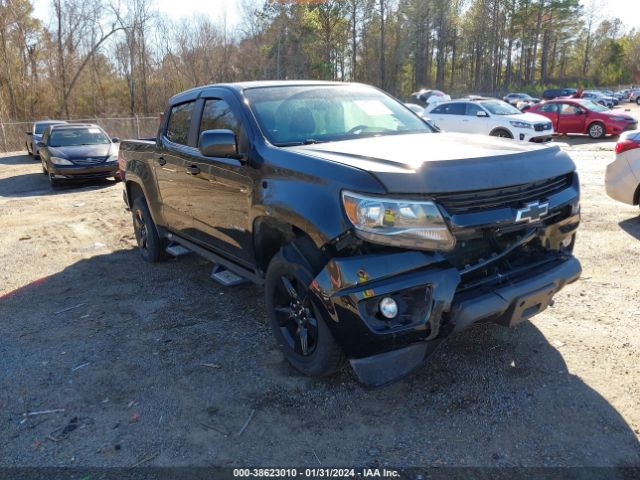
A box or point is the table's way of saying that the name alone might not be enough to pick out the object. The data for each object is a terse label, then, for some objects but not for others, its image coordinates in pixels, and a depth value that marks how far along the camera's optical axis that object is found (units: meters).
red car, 18.81
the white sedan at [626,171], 6.51
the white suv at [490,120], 15.90
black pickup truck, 2.74
